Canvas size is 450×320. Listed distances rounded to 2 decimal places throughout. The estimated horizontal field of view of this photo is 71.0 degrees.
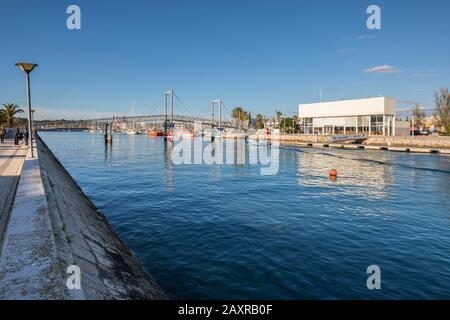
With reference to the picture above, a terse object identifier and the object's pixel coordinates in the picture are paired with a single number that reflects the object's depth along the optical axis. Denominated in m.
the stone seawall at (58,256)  4.98
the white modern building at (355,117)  97.12
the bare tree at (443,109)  97.25
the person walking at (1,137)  42.62
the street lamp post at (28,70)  20.35
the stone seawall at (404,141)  71.31
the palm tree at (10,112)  82.81
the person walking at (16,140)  39.34
